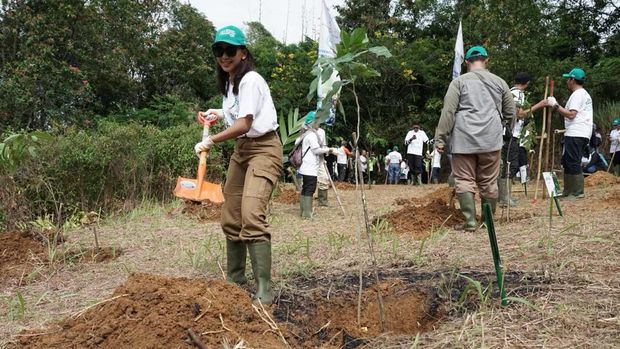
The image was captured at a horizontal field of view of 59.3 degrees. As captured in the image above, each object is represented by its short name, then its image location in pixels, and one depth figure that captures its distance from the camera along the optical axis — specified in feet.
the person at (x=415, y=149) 47.12
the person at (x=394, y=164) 58.49
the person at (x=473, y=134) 15.40
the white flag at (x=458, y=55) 41.15
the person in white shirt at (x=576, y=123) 21.47
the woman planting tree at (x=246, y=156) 9.99
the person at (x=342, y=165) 53.16
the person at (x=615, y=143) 38.34
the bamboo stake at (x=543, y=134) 20.59
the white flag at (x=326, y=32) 41.98
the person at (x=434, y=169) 49.06
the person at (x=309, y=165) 23.26
